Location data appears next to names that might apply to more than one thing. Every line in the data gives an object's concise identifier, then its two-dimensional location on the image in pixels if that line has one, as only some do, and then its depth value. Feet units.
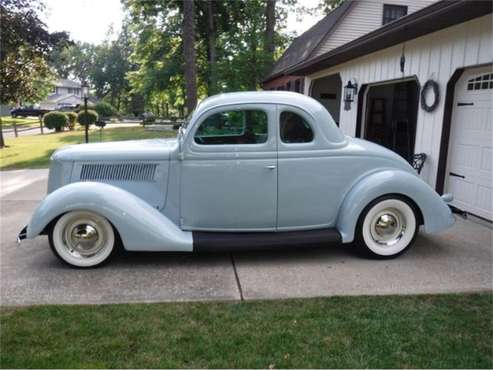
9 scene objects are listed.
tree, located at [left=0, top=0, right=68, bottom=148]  50.31
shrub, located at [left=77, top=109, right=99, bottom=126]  98.57
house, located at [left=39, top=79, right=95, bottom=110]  275.80
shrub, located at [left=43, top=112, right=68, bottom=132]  93.97
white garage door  20.27
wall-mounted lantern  34.42
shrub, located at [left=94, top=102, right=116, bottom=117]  155.85
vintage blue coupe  14.60
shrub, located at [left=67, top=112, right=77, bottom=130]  98.58
